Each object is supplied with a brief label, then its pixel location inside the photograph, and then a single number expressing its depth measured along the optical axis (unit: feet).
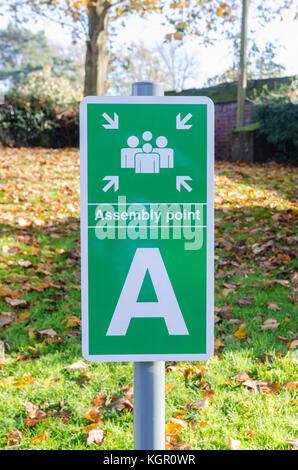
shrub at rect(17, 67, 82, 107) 57.72
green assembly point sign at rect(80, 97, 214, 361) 4.70
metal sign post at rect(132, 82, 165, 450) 4.80
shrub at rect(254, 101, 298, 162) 45.70
